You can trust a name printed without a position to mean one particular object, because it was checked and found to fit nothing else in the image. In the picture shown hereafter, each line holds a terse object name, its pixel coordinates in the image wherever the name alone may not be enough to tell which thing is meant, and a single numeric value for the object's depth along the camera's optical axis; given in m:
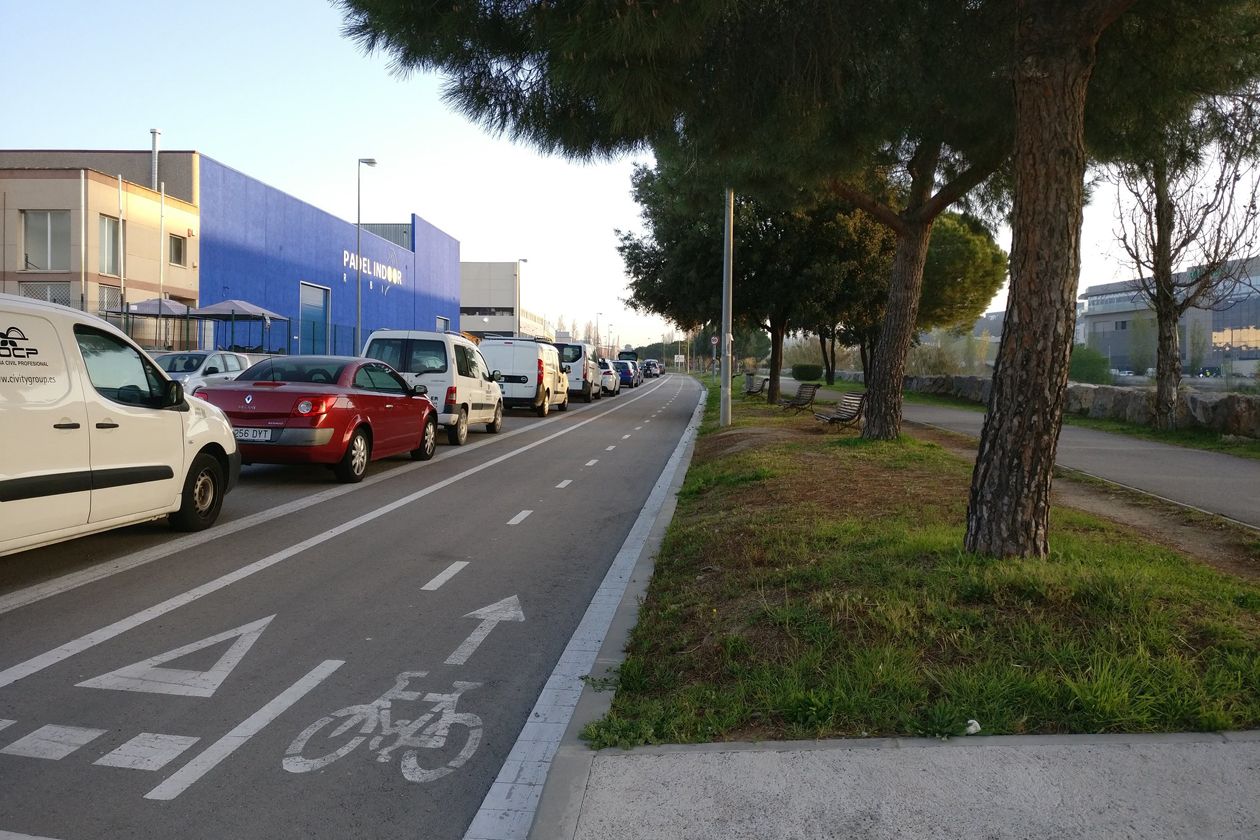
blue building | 31.06
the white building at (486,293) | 102.94
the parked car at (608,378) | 43.22
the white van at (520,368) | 25.66
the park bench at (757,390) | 38.28
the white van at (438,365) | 17.09
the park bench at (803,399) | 25.98
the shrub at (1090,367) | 58.25
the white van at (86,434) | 6.19
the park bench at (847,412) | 19.45
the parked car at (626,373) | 60.42
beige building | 30.67
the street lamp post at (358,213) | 40.81
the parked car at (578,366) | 35.88
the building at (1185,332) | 66.19
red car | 11.20
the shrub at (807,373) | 75.75
